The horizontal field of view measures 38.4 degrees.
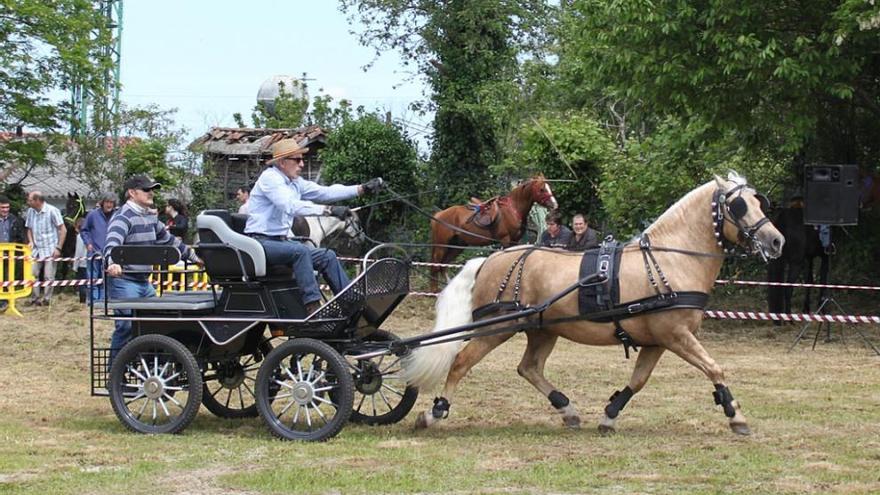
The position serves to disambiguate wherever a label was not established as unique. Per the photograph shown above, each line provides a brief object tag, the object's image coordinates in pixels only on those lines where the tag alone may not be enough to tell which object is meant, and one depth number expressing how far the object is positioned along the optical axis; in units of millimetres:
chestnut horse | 19703
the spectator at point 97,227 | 16531
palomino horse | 8938
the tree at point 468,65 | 24953
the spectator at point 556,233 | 16984
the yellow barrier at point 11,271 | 18469
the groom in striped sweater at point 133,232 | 9898
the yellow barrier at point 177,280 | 17259
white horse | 19891
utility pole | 27109
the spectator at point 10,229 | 19688
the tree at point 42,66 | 25516
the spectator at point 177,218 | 19591
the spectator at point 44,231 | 19781
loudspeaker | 16016
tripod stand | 15352
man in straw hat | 8961
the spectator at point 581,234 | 16531
